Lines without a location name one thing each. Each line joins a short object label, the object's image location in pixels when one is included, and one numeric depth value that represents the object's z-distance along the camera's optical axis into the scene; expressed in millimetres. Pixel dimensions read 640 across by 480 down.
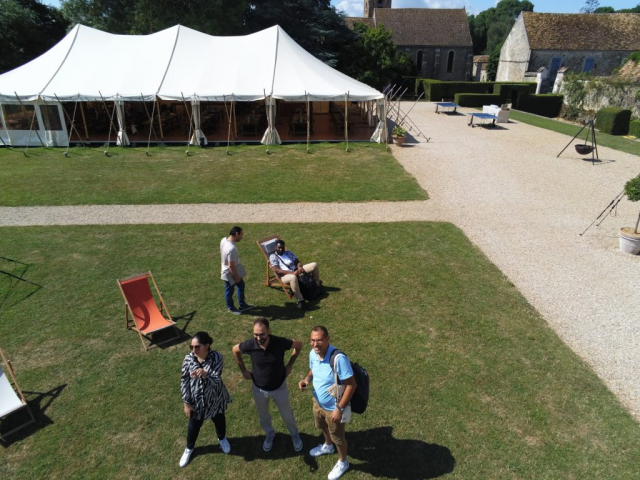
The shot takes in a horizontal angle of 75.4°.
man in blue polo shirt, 3395
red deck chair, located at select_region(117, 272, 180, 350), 5676
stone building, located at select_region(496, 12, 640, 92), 35812
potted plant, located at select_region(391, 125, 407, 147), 17609
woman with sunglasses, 3643
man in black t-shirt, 3674
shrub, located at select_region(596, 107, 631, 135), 21172
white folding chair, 4227
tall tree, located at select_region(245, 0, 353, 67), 30516
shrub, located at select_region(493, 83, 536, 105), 32375
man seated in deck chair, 6477
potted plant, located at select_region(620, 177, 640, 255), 8156
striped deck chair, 7027
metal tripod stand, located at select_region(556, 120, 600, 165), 15312
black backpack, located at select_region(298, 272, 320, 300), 6480
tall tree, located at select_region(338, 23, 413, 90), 35094
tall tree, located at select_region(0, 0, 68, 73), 28500
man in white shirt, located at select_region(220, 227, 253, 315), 5766
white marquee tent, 16422
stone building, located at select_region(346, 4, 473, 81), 48906
